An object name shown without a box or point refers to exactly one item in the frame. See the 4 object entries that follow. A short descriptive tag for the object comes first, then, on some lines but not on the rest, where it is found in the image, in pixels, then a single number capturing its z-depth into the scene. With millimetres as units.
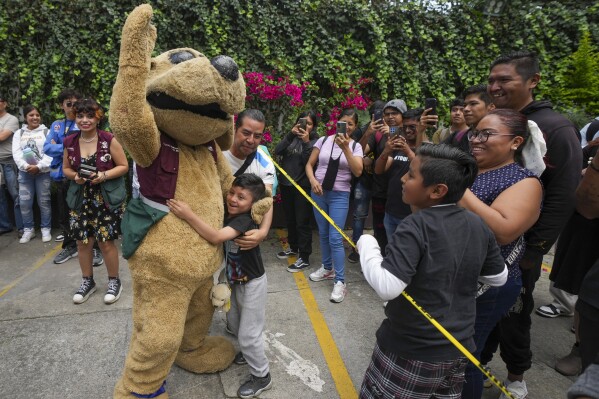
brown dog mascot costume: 1859
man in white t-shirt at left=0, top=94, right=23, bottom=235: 5125
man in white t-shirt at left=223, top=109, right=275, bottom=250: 2646
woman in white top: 4801
